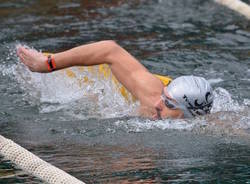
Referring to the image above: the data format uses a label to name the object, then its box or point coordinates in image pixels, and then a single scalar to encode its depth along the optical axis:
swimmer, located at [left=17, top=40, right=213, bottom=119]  11.69
